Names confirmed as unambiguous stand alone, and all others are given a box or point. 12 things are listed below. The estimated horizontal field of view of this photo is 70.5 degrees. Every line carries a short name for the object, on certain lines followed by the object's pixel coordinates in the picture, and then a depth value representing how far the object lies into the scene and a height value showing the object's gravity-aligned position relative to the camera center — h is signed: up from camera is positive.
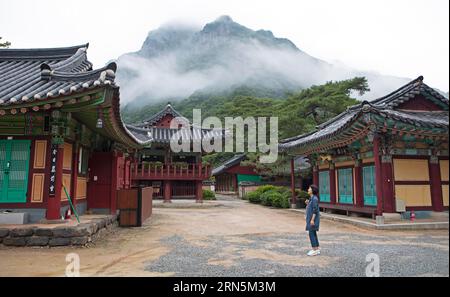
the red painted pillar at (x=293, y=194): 21.47 -0.76
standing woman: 7.26 -0.81
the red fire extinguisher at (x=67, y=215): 9.94 -0.97
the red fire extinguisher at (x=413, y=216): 12.70 -1.33
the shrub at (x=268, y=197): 24.98 -1.13
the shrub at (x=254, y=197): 29.08 -1.29
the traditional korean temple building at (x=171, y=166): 27.33 +1.51
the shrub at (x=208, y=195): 33.03 -1.22
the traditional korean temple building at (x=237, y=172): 42.94 +1.50
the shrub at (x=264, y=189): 29.00 -0.54
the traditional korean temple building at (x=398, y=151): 11.79 +1.35
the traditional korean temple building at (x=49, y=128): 8.21 +1.74
